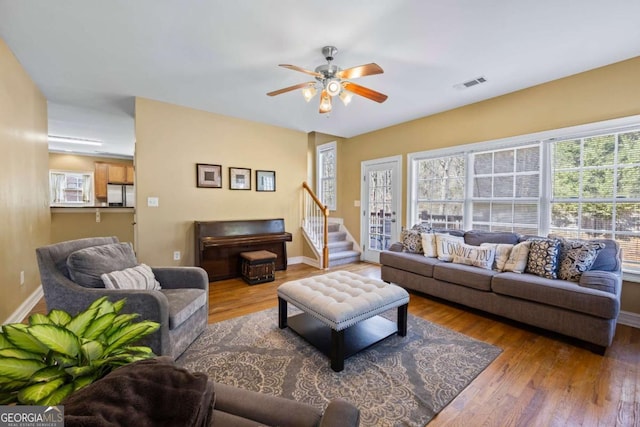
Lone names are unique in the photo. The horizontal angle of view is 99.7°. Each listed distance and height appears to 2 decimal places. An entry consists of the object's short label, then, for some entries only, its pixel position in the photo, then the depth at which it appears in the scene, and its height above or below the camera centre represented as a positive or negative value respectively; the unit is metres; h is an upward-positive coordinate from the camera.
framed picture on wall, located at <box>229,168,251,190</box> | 4.55 +0.47
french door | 4.97 +0.03
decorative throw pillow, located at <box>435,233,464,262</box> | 3.32 -0.48
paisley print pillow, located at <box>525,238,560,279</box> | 2.62 -0.51
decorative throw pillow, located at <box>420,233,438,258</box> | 3.50 -0.50
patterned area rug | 1.66 -1.18
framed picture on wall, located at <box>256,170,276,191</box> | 4.82 +0.47
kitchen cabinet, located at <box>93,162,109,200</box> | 7.34 +0.76
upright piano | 4.04 -0.54
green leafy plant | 0.60 -0.38
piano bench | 3.97 -0.92
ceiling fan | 2.39 +1.16
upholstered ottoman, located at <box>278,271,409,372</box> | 1.94 -0.81
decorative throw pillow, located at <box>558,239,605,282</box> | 2.49 -0.48
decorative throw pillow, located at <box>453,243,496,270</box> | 2.99 -0.56
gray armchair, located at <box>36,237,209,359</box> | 1.75 -0.63
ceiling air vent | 3.12 +1.48
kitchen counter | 4.93 -0.06
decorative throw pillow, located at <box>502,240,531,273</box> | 2.80 -0.54
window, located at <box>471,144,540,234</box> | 3.38 +0.23
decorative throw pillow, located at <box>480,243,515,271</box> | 2.95 -0.53
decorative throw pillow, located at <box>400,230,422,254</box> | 3.71 -0.49
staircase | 5.24 -0.88
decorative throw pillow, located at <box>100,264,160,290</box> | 1.91 -0.55
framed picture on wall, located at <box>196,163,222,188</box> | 4.25 +0.49
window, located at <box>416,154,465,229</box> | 4.13 +0.26
